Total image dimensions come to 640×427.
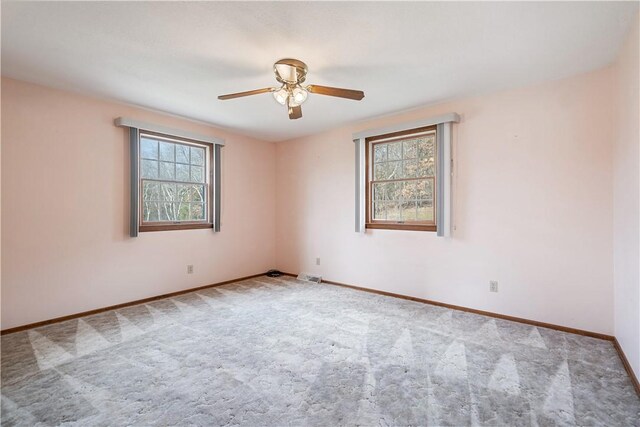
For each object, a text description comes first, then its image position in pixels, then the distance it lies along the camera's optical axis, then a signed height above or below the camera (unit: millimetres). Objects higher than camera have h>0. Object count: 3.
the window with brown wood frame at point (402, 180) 3834 +400
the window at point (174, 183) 3916 +383
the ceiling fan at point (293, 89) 2465 +1017
